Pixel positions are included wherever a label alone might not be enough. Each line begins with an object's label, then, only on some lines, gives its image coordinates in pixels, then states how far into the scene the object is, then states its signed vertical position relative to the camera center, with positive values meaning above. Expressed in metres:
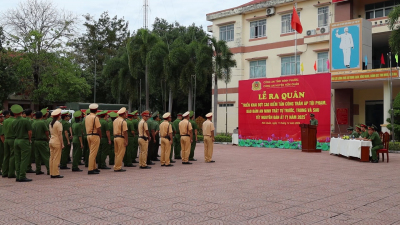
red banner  17.91 +0.89
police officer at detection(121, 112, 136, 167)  11.98 -0.57
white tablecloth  13.42 -0.76
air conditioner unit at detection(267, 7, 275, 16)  28.92 +8.05
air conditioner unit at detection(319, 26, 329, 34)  26.14 +6.12
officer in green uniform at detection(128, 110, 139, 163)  12.77 -0.44
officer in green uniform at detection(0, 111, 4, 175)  10.03 -0.59
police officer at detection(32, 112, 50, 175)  9.68 -0.40
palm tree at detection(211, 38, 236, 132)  25.22 +4.02
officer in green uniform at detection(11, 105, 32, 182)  8.75 -0.50
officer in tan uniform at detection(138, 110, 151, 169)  11.38 -0.53
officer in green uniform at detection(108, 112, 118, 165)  12.06 -0.46
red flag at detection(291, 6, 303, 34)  23.09 +5.82
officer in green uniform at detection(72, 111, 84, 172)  10.92 -0.48
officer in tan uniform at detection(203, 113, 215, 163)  13.00 -0.45
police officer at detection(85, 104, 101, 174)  9.96 -0.28
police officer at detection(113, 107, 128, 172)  10.60 -0.42
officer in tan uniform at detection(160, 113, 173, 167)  11.99 -0.46
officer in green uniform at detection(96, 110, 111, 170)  11.26 -0.64
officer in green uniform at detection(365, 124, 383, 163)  13.22 -0.51
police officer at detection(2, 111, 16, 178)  9.25 -0.63
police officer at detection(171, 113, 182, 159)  14.02 -0.54
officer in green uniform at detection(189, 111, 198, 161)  13.91 -0.43
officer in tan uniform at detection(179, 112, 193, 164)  12.48 -0.41
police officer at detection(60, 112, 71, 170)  11.47 -0.63
